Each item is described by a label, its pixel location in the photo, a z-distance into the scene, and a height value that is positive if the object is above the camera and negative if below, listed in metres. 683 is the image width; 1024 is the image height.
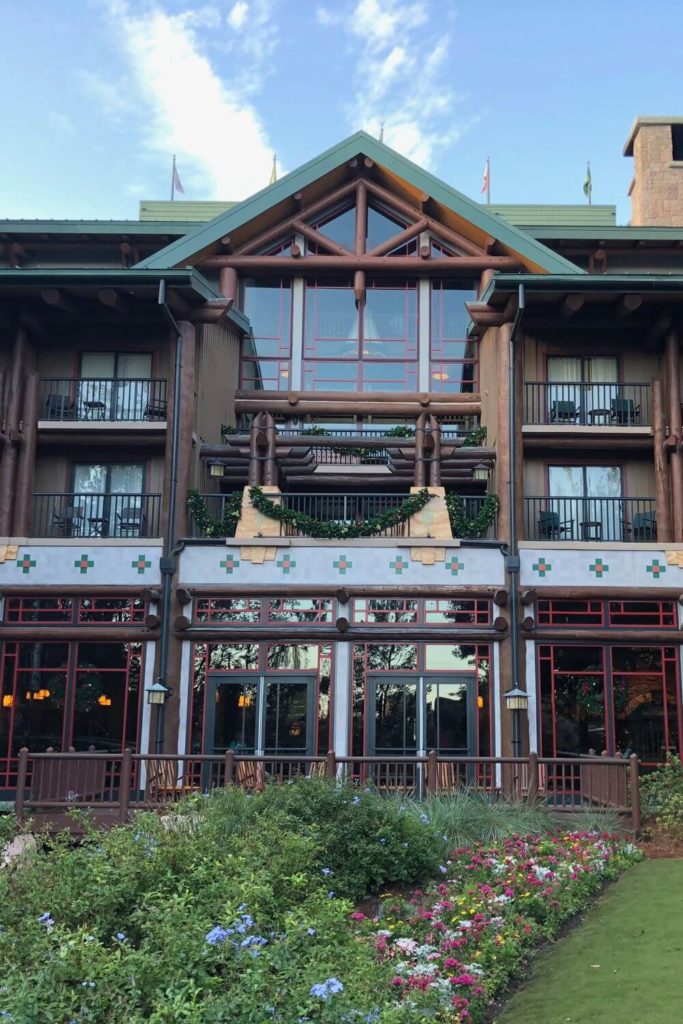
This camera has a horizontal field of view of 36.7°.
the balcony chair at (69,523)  22.62 +4.28
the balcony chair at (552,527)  22.23 +4.30
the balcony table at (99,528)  22.69 +4.19
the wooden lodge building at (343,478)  20.22 +5.41
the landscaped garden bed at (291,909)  6.38 -1.51
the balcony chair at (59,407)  23.03 +6.88
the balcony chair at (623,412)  22.98 +6.97
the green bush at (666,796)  15.22 -1.00
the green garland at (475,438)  23.53 +6.49
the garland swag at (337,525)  20.66 +4.08
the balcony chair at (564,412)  22.95 +6.93
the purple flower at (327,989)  6.12 -1.54
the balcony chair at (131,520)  22.30 +4.30
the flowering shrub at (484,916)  8.57 -1.86
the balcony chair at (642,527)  22.21 +4.31
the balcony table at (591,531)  22.17 +4.25
